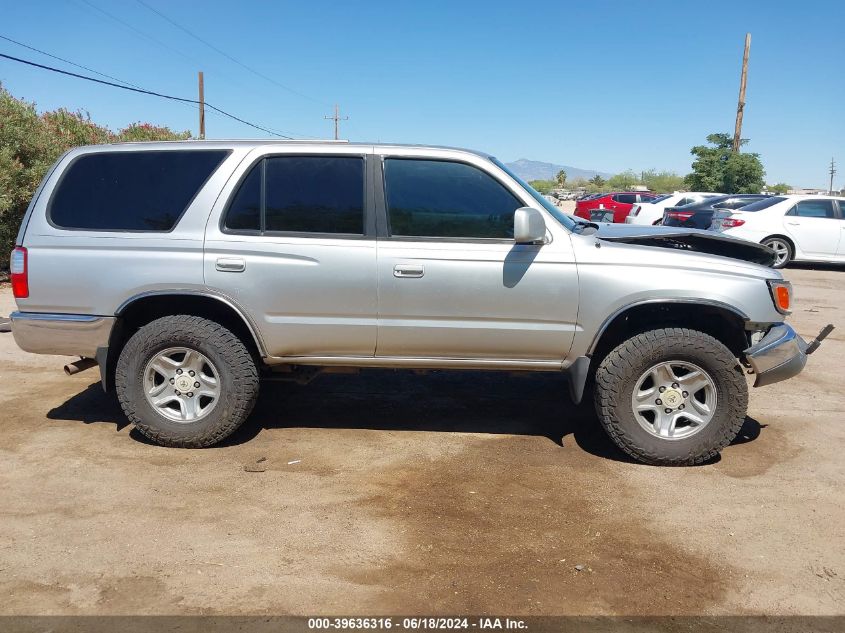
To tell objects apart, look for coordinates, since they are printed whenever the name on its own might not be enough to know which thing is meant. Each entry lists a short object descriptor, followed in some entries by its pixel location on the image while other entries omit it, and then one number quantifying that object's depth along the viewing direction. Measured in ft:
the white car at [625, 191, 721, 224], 64.80
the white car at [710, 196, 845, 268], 50.03
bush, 36.50
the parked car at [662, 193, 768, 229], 51.72
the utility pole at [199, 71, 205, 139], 104.39
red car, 85.56
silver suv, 14.85
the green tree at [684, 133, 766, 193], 125.39
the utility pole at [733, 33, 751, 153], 103.09
